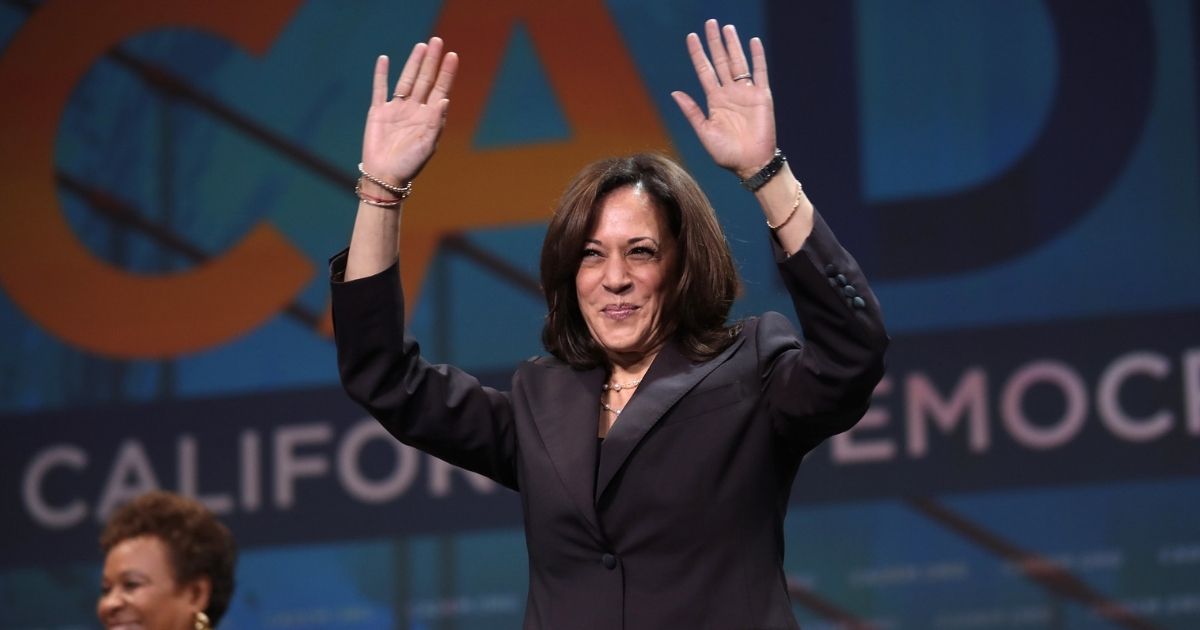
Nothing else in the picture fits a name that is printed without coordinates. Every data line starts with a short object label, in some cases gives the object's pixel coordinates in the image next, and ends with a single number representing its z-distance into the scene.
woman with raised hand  7.43
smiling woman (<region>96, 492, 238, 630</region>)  8.74
